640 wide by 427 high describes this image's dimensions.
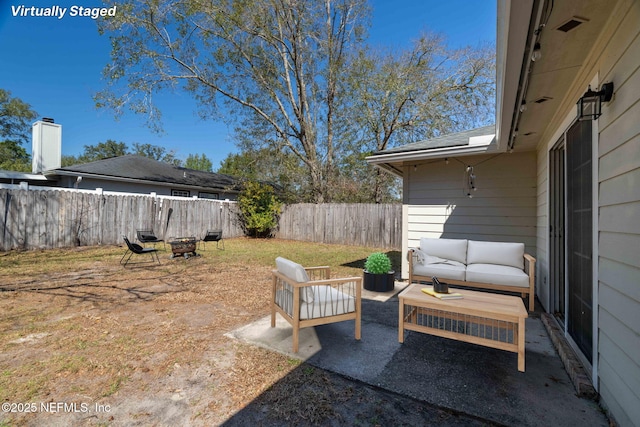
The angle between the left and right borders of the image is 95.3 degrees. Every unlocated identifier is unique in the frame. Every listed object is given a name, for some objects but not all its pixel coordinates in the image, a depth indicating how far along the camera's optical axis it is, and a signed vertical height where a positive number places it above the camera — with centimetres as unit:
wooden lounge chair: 270 -81
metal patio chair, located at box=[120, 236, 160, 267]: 646 -104
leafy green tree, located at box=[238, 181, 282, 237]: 1288 +44
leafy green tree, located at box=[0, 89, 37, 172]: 2369 +711
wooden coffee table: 245 -82
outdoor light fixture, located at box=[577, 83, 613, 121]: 188 +85
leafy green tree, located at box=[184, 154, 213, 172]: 3888 +725
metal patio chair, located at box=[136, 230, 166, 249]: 816 -65
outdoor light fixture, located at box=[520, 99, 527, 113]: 301 +123
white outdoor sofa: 415 -71
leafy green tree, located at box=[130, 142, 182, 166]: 3797 +842
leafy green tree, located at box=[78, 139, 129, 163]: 3700 +809
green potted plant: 491 -94
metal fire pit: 772 -86
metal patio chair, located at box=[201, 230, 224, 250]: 911 -63
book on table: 287 -75
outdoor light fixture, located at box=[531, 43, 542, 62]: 200 +119
